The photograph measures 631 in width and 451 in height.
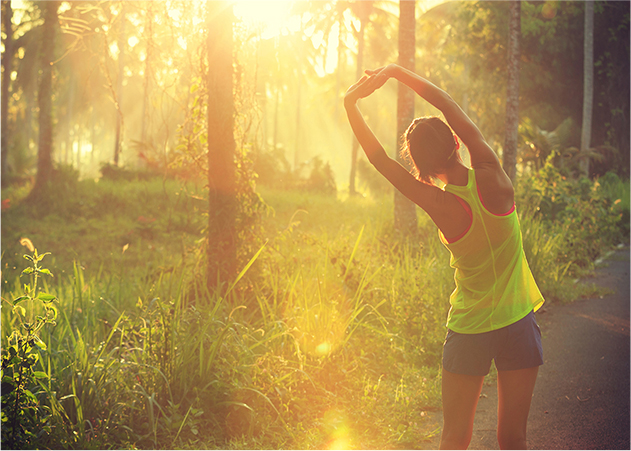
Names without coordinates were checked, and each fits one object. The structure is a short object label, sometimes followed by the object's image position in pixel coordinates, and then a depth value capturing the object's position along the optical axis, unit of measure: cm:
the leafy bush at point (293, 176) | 2153
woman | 227
